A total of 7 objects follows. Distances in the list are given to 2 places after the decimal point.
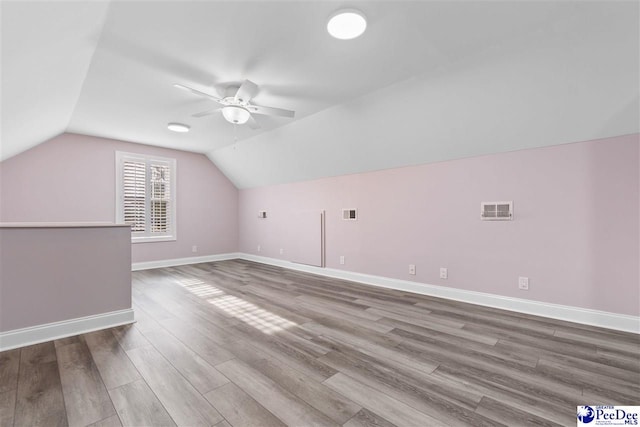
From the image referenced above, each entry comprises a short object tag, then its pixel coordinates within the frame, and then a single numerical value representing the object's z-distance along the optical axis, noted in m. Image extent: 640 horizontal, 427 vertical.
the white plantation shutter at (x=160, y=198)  5.91
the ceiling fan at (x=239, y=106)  2.88
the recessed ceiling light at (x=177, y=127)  4.35
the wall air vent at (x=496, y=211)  3.21
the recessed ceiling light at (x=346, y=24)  1.91
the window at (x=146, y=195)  5.49
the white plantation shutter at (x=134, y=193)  5.54
